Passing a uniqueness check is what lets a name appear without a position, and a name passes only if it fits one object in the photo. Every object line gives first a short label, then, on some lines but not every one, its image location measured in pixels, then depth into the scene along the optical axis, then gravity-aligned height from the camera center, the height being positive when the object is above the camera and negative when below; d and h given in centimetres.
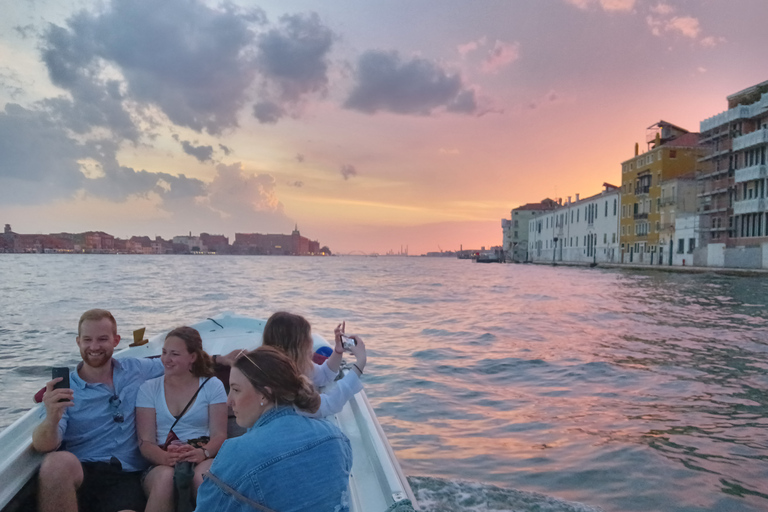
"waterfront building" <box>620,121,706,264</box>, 5219 +799
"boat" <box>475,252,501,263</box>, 11012 -54
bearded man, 276 -105
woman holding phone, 294 -53
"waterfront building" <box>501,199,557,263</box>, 10012 +597
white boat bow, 258 -115
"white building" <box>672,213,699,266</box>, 4581 +203
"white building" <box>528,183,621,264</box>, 6284 +365
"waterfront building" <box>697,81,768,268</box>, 3853 +610
